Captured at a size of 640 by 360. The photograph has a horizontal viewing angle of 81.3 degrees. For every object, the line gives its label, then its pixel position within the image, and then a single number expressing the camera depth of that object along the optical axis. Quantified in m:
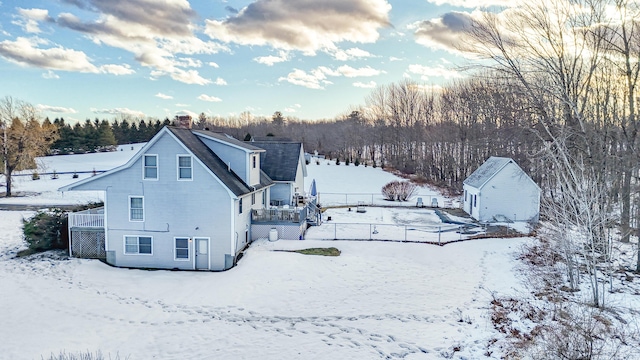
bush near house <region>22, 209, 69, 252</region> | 19.39
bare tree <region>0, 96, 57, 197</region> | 38.56
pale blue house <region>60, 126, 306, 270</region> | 17.91
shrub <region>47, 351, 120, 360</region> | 7.49
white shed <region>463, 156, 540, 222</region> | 26.27
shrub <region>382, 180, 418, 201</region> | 37.03
